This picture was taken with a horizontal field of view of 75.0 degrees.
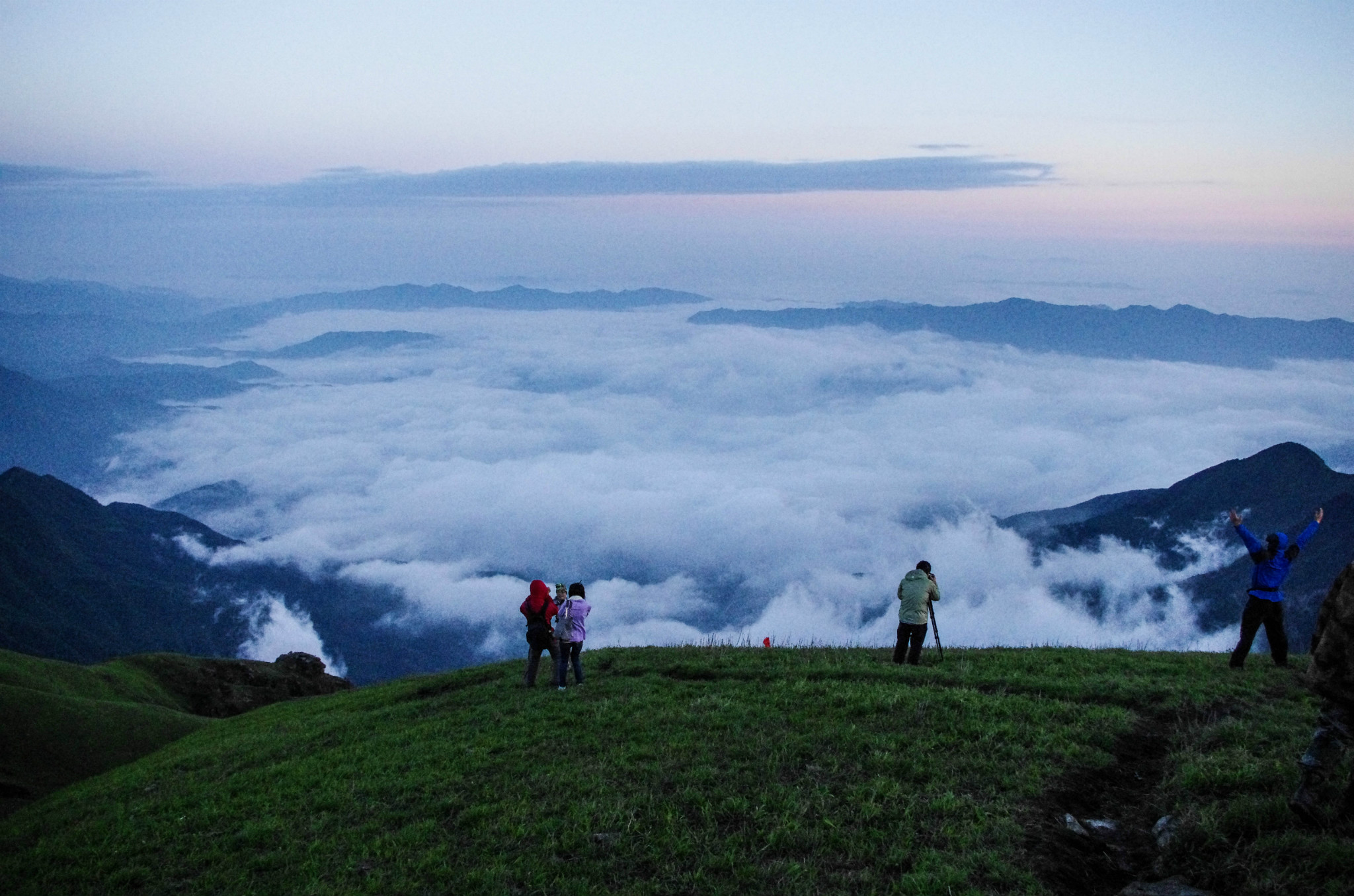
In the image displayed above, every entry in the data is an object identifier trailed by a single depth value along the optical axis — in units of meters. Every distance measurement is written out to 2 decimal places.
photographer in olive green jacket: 19.64
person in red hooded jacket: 21.31
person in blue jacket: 17.48
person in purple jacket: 20.91
